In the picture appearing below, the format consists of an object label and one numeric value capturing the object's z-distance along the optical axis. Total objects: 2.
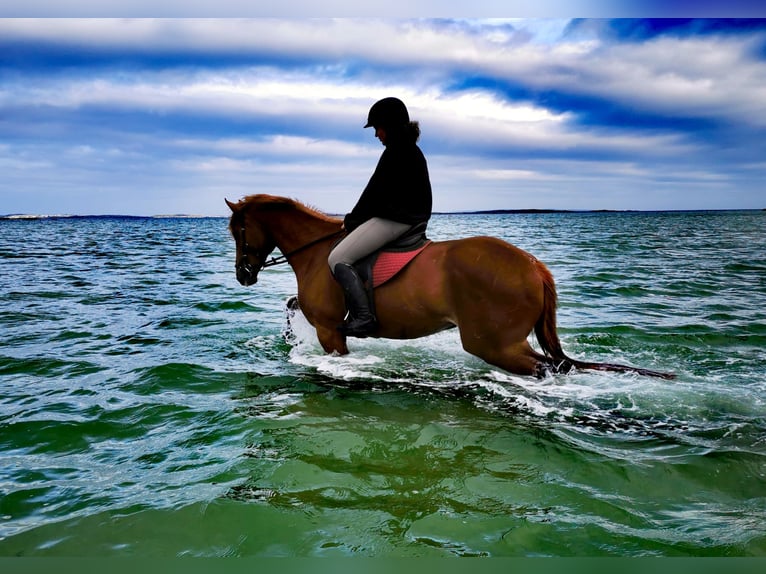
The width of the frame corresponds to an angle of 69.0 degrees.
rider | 4.93
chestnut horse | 4.75
